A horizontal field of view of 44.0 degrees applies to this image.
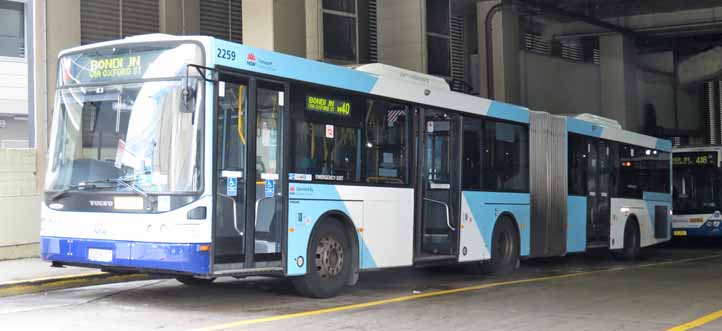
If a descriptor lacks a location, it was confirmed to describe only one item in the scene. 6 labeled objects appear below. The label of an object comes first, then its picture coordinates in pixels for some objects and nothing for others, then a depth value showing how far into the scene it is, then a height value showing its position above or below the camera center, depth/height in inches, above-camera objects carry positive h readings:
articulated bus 385.7 +7.7
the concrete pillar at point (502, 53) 1087.0 +155.8
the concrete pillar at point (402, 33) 816.3 +135.4
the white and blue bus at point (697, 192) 1035.9 -17.3
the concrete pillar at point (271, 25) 691.4 +122.2
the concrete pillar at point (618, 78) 1393.9 +158.3
